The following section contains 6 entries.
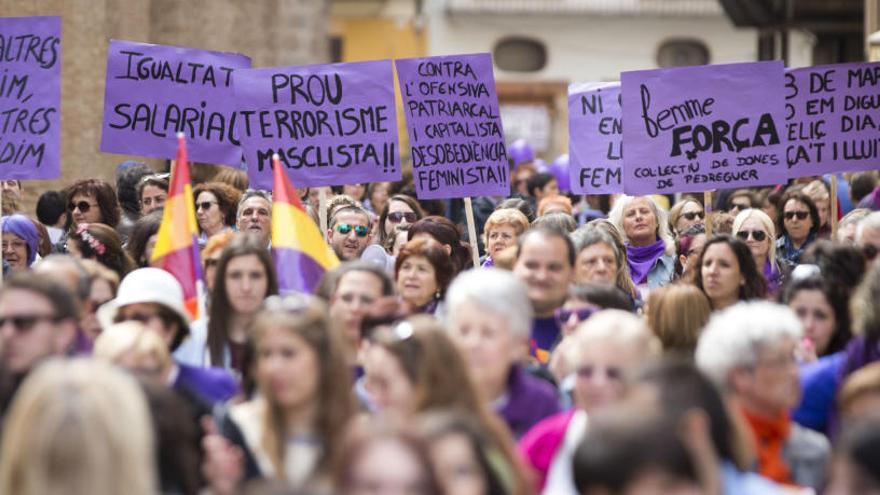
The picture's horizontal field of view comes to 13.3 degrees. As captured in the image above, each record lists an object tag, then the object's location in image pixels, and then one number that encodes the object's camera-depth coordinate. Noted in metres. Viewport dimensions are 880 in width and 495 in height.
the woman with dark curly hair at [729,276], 18.14
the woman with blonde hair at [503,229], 21.82
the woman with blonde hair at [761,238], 21.54
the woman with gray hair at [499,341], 12.91
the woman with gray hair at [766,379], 12.46
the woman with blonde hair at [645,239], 23.24
